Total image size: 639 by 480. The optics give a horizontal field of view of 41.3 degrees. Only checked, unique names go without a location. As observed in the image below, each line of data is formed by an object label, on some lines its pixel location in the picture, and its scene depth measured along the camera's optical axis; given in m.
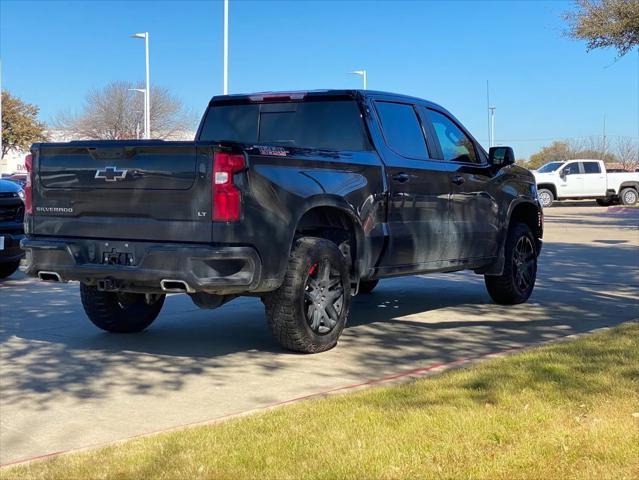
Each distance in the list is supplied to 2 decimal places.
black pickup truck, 5.93
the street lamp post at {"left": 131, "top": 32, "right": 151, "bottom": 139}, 35.49
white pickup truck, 35.91
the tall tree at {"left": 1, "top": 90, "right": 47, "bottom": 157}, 65.19
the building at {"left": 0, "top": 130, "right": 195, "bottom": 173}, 62.47
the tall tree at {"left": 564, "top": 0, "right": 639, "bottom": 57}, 19.47
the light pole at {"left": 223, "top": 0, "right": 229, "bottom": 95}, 26.94
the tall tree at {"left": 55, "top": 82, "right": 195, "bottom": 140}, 58.69
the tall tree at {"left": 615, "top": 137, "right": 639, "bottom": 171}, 64.25
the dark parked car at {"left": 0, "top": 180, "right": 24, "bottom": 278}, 10.84
